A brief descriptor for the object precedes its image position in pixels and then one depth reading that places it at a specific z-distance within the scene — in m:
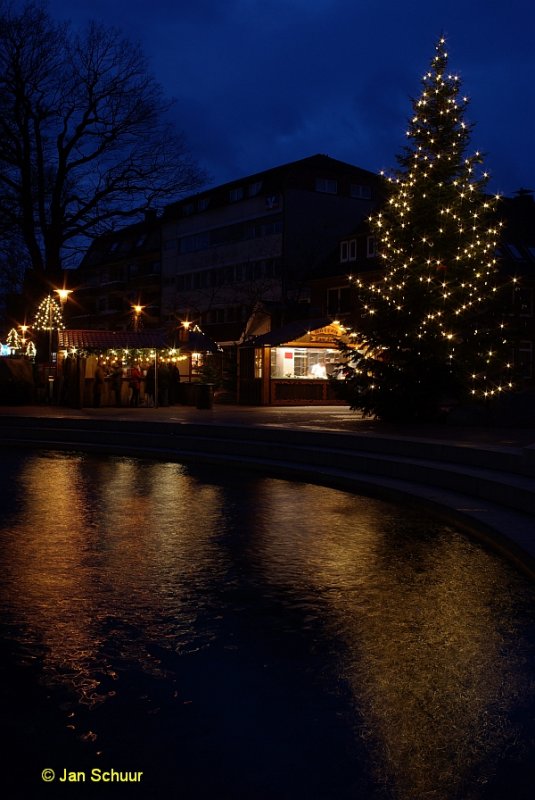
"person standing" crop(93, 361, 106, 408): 32.41
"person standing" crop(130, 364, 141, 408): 33.34
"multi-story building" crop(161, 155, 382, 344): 59.94
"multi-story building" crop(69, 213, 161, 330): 76.88
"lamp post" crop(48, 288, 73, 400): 33.03
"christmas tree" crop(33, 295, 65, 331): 36.12
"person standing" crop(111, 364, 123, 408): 33.09
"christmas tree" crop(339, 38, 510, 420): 22.95
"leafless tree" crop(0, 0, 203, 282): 36.81
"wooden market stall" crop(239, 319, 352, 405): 35.78
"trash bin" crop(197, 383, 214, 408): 31.67
